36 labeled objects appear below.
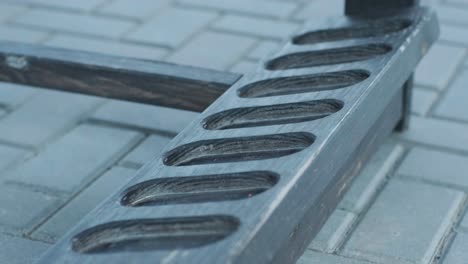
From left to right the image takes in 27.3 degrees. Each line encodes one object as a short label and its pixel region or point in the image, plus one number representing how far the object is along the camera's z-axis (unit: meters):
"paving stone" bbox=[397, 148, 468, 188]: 2.06
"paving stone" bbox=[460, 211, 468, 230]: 1.89
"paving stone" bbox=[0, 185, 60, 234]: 1.94
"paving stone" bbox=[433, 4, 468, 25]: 2.90
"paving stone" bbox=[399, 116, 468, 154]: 2.22
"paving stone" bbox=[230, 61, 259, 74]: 2.62
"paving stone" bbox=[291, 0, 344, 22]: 2.97
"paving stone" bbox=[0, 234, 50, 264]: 1.81
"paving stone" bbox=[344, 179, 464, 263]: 1.80
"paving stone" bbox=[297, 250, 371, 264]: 1.78
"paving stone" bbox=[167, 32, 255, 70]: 2.70
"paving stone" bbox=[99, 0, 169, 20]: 3.04
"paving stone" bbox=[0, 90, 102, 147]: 2.32
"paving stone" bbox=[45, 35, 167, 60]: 2.76
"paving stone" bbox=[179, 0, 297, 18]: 3.01
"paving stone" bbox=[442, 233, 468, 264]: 1.77
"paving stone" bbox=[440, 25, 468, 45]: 2.77
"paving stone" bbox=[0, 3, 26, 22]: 3.07
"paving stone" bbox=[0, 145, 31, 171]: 2.20
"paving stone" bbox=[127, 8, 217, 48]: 2.86
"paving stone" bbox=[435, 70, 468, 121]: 2.36
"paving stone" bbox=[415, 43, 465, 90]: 2.54
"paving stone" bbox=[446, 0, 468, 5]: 3.03
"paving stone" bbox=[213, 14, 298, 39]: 2.85
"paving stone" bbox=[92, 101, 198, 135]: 2.34
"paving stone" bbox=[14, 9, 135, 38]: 2.93
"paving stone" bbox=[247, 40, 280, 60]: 2.71
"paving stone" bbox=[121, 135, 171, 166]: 2.18
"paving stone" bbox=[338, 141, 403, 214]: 1.97
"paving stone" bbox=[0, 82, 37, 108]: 2.51
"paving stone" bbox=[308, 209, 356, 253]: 1.83
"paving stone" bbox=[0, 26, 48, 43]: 2.88
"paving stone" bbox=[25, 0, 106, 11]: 3.10
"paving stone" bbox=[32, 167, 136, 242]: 1.91
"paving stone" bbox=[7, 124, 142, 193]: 2.11
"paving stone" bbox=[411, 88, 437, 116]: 2.39
